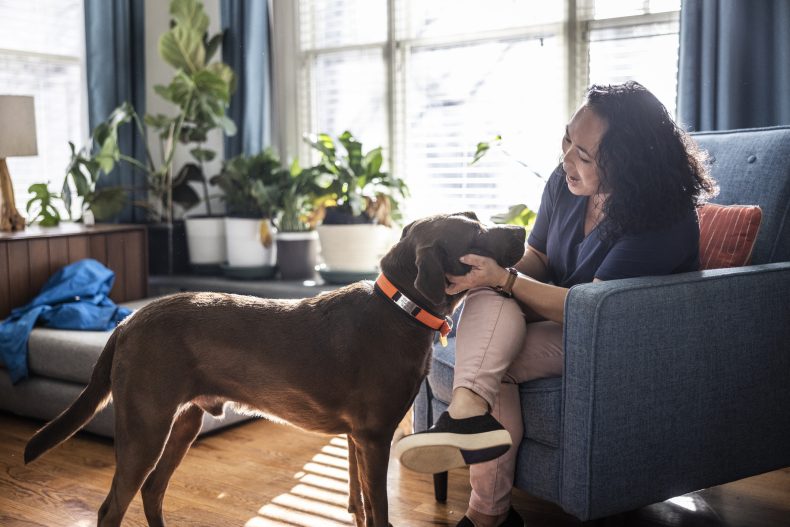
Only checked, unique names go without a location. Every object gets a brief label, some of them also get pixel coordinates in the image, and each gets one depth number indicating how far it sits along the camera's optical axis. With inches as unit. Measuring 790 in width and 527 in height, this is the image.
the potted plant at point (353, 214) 140.6
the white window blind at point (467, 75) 128.9
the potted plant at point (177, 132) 153.9
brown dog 66.5
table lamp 134.3
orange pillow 82.4
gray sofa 111.4
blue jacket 118.5
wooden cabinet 128.3
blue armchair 68.2
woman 72.8
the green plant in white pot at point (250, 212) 153.6
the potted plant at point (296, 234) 150.6
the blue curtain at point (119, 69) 169.5
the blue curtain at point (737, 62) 108.6
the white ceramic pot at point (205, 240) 163.6
